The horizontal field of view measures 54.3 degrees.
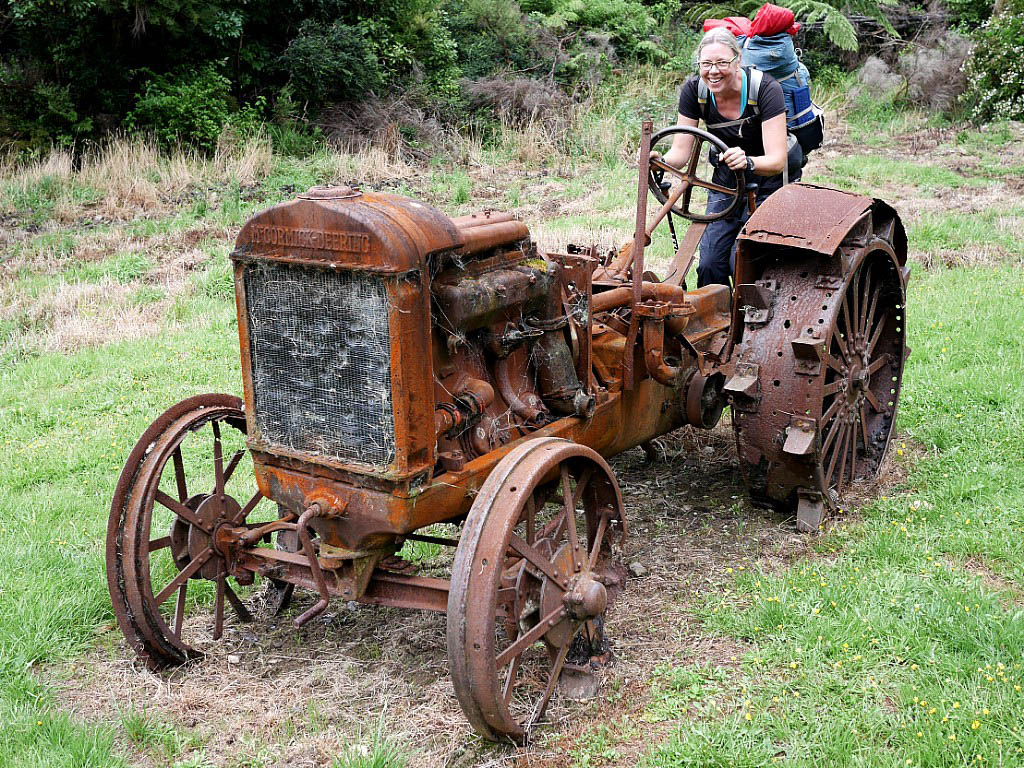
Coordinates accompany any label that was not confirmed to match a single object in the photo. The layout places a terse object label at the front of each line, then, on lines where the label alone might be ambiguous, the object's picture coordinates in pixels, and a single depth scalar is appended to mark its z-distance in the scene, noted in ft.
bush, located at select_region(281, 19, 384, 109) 49.65
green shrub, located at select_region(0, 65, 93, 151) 46.37
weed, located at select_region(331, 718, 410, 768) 9.84
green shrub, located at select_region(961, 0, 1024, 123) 42.34
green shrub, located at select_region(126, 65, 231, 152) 47.32
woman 15.56
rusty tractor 10.25
